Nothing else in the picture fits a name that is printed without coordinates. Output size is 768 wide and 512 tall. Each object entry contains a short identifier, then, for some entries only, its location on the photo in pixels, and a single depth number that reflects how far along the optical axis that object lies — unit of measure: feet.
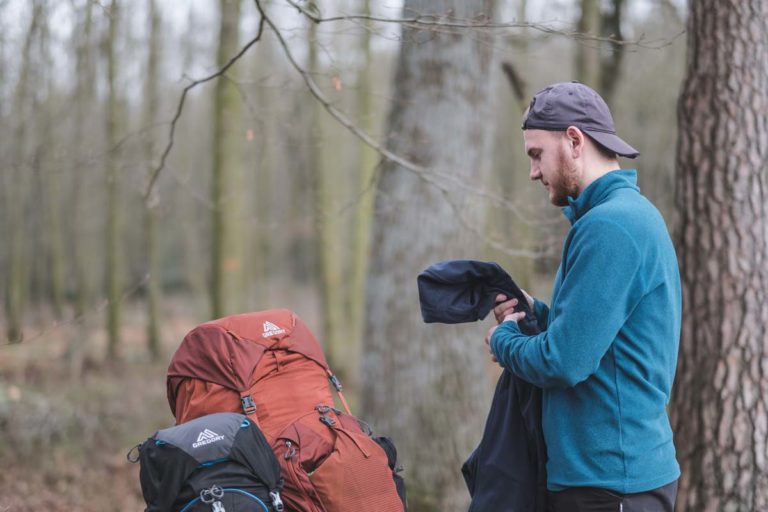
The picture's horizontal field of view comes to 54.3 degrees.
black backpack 8.78
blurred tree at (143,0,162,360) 49.65
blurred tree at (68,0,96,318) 45.75
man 7.37
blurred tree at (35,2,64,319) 44.32
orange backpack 9.64
